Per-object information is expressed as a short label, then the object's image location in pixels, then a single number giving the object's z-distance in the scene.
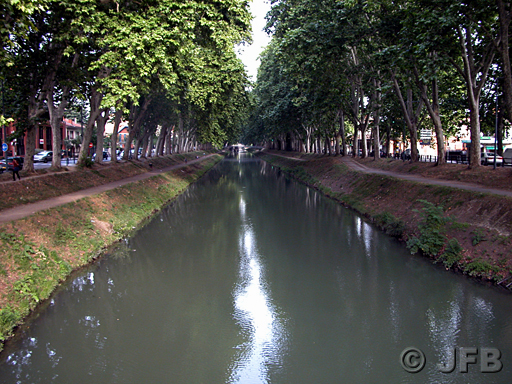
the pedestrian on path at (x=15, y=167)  20.52
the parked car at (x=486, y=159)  31.89
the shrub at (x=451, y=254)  13.16
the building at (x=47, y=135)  61.82
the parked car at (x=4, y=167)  31.19
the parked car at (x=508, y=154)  34.59
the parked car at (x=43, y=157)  53.06
